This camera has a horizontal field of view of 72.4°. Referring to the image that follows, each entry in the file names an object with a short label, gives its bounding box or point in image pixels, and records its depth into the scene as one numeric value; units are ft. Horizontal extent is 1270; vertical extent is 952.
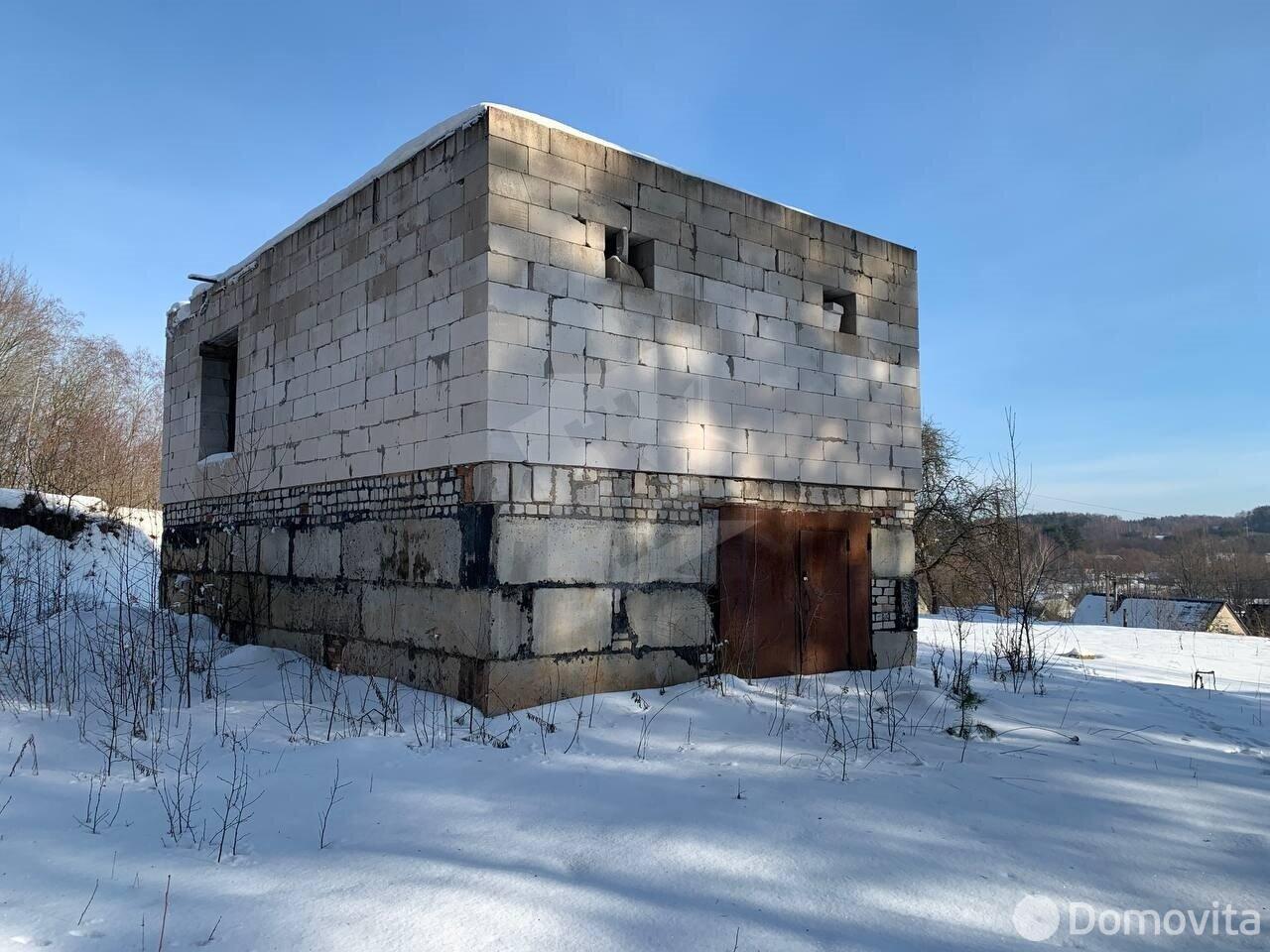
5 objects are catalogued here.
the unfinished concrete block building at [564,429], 22.44
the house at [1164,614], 88.28
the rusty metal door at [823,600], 27.99
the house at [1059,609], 109.59
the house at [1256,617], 116.16
